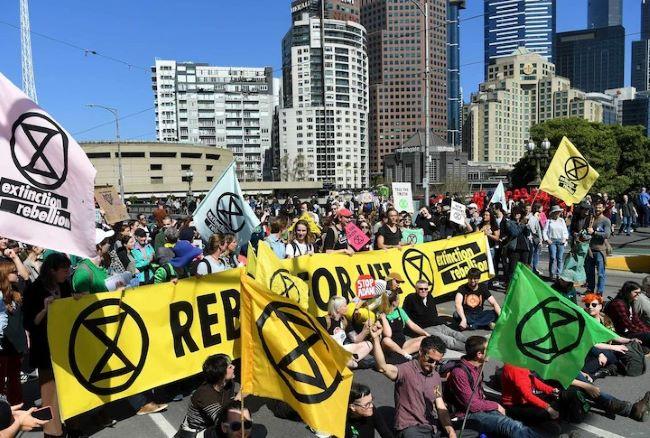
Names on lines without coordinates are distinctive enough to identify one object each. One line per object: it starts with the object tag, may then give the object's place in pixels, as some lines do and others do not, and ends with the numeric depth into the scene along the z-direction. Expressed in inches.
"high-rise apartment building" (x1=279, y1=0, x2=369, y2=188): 6008.9
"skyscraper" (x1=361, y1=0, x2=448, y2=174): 6678.2
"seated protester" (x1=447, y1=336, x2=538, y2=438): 190.9
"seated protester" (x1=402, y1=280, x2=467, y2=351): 312.3
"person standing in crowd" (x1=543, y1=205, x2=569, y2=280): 453.1
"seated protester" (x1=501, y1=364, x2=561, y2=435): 207.9
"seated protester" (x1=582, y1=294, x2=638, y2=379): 256.8
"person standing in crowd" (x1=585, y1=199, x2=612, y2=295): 402.0
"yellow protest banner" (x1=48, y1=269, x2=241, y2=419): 196.2
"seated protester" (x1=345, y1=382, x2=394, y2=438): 178.4
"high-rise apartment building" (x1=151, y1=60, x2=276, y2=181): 6368.1
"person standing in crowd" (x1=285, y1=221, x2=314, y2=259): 351.3
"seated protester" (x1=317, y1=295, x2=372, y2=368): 260.7
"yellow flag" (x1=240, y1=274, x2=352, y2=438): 167.5
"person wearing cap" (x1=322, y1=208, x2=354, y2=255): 446.3
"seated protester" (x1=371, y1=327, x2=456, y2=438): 189.0
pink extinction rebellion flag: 149.8
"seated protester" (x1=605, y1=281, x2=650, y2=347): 286.7
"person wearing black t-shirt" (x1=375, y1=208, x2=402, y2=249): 390.5
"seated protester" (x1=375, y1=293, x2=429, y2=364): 271.0
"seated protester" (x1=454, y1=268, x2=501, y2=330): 332.8
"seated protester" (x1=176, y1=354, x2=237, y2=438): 182.2
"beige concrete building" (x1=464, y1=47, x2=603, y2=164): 6771.7
